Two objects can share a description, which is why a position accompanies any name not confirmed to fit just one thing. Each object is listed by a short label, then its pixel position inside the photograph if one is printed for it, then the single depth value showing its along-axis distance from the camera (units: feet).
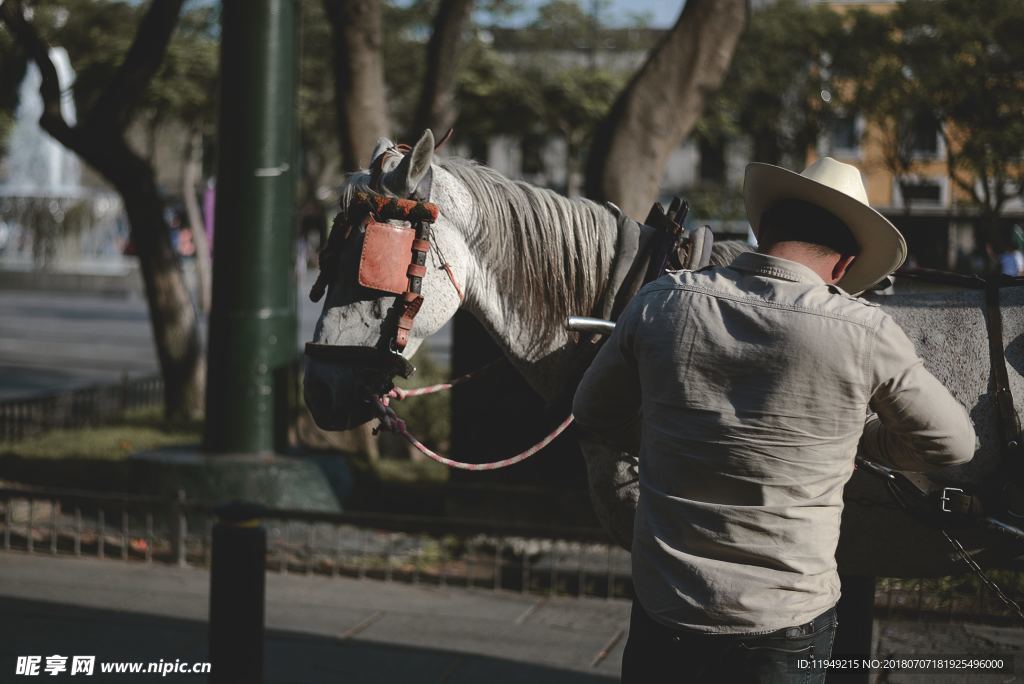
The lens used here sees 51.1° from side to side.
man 7.24
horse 9.74
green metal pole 21.42
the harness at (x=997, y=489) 9.17
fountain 109.40
